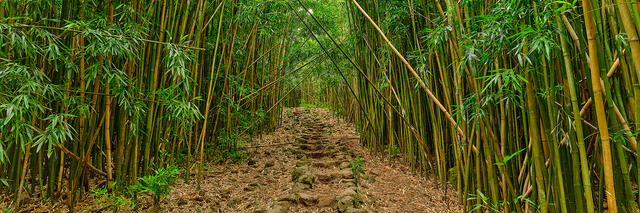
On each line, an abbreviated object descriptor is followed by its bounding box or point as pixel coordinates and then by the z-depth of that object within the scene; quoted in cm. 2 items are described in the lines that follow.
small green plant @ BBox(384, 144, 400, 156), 311
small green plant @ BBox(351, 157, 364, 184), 265
